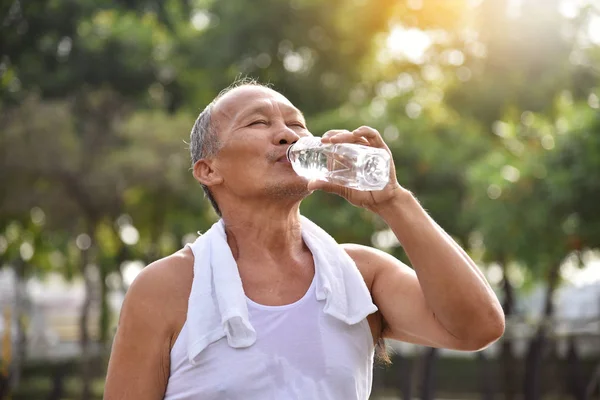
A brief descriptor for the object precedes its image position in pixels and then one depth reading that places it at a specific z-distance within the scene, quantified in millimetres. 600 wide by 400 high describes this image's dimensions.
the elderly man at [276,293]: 2326
